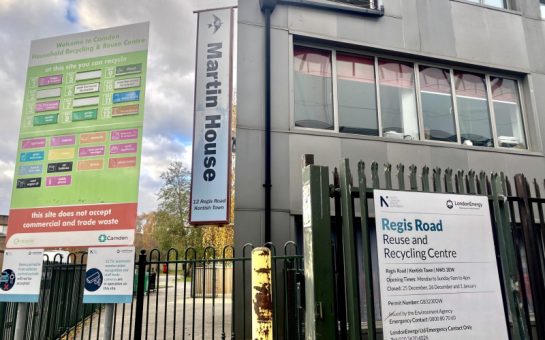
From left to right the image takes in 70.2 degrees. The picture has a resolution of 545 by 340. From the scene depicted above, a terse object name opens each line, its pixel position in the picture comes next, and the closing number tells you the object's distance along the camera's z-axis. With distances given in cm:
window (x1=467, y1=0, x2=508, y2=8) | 876
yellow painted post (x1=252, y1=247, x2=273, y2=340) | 325
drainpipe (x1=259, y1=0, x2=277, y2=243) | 611
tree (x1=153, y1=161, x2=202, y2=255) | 2408
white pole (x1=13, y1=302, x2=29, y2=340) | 445
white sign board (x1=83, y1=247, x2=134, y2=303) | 415
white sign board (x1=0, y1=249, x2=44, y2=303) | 449
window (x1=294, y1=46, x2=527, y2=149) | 725
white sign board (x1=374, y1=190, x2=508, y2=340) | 257
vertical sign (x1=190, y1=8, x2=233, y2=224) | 601
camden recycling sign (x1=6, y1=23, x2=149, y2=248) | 441
